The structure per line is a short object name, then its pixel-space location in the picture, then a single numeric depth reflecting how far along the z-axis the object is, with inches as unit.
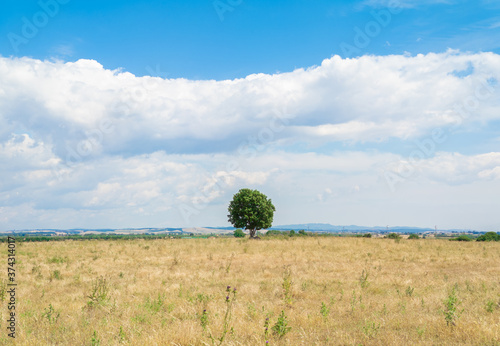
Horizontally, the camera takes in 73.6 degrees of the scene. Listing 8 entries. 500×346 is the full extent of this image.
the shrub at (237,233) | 3928.9
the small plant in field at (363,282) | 529.7
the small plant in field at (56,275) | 629.8
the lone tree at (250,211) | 2342.5
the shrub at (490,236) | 2500.1
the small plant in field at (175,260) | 824.6
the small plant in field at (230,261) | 696.0
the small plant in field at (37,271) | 655.5
